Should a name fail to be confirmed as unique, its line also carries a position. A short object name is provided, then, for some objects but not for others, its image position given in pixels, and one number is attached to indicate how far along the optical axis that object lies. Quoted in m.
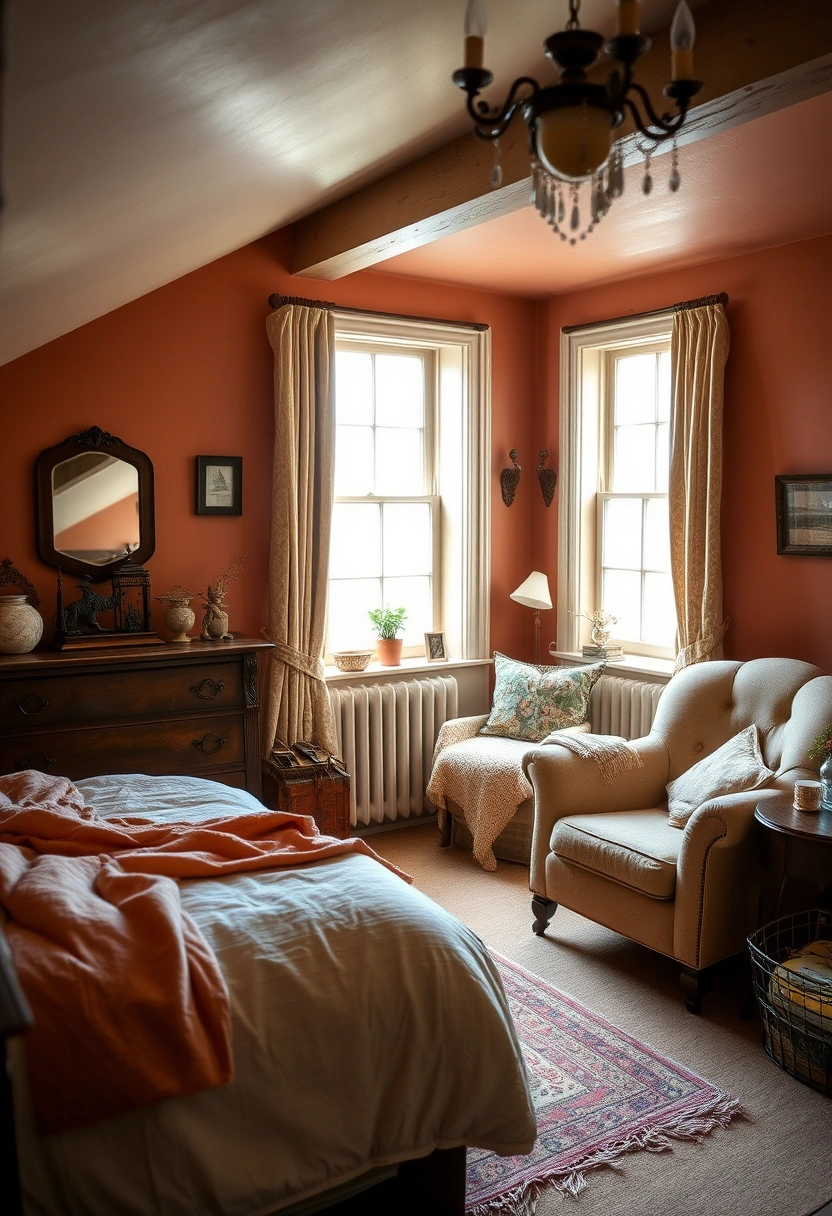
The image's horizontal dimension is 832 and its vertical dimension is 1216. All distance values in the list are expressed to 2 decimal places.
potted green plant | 5.01
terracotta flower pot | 5.01
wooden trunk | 4.08
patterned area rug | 2.35
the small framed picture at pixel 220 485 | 4.32
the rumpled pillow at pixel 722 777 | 3.38
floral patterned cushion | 4.67
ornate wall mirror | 3.96
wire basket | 2.66
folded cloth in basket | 2.66
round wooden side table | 2.82
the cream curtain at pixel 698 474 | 4.35
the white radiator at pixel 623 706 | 4.69
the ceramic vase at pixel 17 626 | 3.60
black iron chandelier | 1.50
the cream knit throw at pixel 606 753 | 3.75
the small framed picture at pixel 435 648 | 5.18
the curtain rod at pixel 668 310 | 4.35
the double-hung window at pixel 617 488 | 5.00
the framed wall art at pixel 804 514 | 4.04
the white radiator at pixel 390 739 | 4.71
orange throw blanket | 1.65
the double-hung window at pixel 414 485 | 4.98
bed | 1.68
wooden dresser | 3.49
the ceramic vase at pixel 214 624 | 4.14
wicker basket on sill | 4.77
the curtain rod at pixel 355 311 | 4.39
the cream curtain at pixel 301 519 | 4.38
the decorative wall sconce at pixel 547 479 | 5.34
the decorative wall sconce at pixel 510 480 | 5.31
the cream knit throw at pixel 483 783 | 4.32
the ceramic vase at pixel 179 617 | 4.06
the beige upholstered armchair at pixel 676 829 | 3.08
